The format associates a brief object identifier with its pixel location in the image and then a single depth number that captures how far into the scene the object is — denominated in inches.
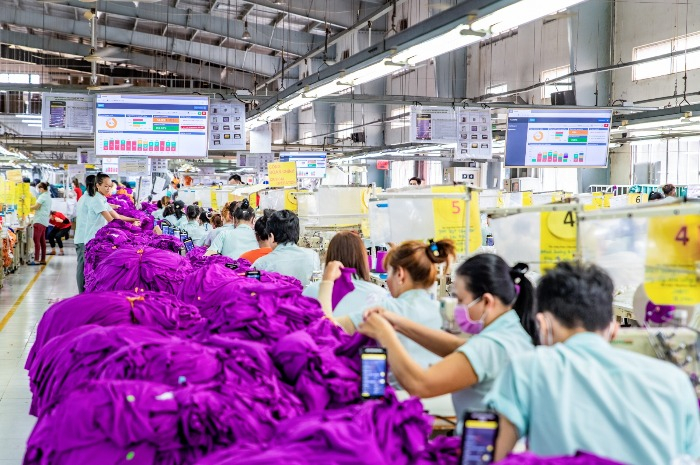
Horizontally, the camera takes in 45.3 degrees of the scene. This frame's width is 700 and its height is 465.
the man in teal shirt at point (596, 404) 79.1
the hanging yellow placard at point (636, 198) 453.8
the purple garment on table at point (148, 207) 703.7
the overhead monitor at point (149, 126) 426.0
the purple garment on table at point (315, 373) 97.3
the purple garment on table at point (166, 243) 313.4
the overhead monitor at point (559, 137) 445.7
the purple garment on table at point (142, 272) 206.8
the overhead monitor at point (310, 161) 879.1
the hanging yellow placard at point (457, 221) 188.1
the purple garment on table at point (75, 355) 106.0
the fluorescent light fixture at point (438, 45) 213.2
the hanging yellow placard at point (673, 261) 113.3
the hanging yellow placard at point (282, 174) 539.2
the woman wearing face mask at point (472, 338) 107.5
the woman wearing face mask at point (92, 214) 380.8
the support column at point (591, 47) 645.3
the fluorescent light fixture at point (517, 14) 180.1
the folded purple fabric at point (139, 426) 85.4
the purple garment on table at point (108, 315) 135.6
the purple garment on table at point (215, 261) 205.2
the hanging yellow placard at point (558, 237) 140.6
